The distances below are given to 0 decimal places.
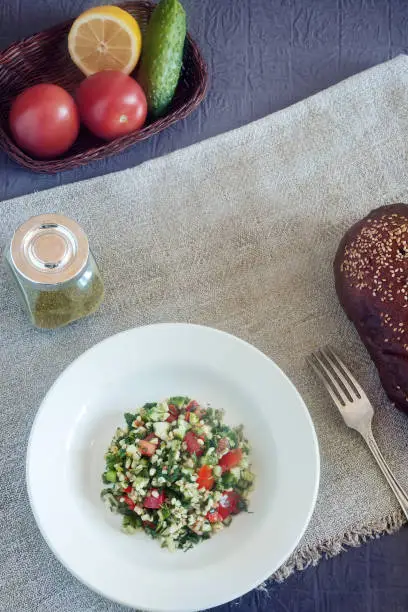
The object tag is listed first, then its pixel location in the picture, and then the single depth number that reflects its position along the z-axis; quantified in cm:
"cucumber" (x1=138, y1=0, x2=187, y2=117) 134
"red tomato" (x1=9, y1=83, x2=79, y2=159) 129
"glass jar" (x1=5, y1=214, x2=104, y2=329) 108
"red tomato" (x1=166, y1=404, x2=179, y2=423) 110
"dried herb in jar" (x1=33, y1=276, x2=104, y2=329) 115
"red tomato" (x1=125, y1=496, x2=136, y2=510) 106
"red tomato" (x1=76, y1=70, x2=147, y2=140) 131
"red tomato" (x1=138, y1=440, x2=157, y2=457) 106
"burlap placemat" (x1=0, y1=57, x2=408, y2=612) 115
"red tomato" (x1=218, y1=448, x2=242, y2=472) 109
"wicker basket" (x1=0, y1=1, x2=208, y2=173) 133
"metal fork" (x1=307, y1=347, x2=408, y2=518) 117
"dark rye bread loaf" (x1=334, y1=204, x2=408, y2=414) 116
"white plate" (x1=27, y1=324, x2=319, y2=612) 102
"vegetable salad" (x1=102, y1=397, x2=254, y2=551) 105
